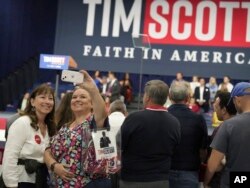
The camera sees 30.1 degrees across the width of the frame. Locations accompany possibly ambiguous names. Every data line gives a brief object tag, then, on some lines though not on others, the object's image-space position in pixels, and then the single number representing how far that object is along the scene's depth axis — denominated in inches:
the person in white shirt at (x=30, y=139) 117.0
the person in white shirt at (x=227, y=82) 542.8
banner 609.0
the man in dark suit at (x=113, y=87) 589.8
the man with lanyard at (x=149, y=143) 121.4
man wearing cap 110.3
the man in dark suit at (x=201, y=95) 560.6
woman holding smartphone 110.9
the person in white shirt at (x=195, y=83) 572.1
